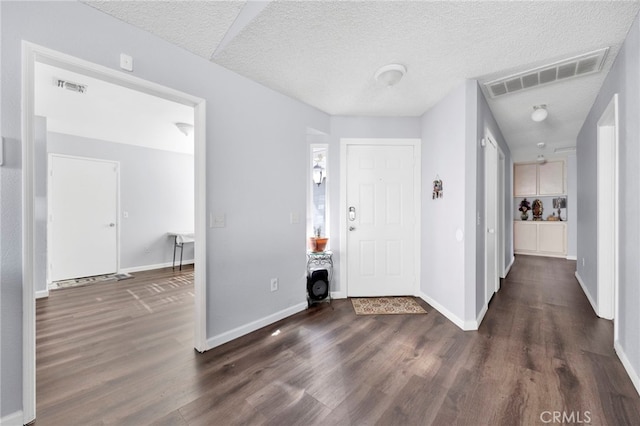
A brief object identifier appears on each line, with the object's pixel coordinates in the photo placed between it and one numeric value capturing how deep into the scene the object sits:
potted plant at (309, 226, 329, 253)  3.16
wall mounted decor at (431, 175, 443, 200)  2.90
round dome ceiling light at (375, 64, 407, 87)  2.15
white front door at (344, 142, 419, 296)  3.35
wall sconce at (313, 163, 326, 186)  3.65
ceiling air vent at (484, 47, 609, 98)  2.11
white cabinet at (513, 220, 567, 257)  6.13
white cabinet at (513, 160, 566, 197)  6.18
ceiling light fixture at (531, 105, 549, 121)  3.09
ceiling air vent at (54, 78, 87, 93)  2.66
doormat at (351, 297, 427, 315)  2.88
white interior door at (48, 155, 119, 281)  4.13
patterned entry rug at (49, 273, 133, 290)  3.88
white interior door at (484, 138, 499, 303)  2.99
